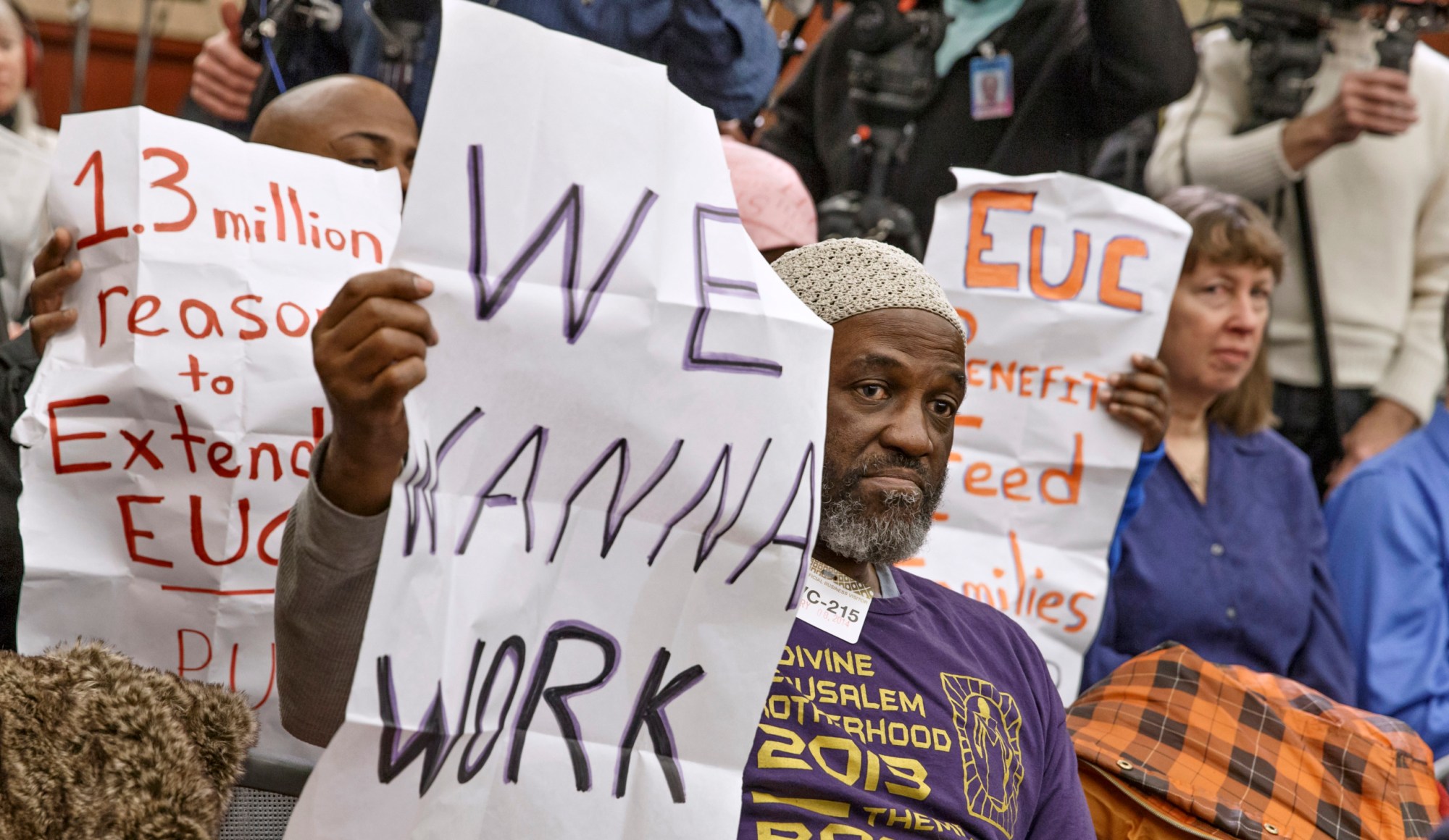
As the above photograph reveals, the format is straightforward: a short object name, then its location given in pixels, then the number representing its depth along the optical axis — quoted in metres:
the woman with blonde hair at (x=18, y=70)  3.84
